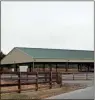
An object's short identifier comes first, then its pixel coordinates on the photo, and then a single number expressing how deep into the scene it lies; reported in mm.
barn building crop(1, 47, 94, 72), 52797
